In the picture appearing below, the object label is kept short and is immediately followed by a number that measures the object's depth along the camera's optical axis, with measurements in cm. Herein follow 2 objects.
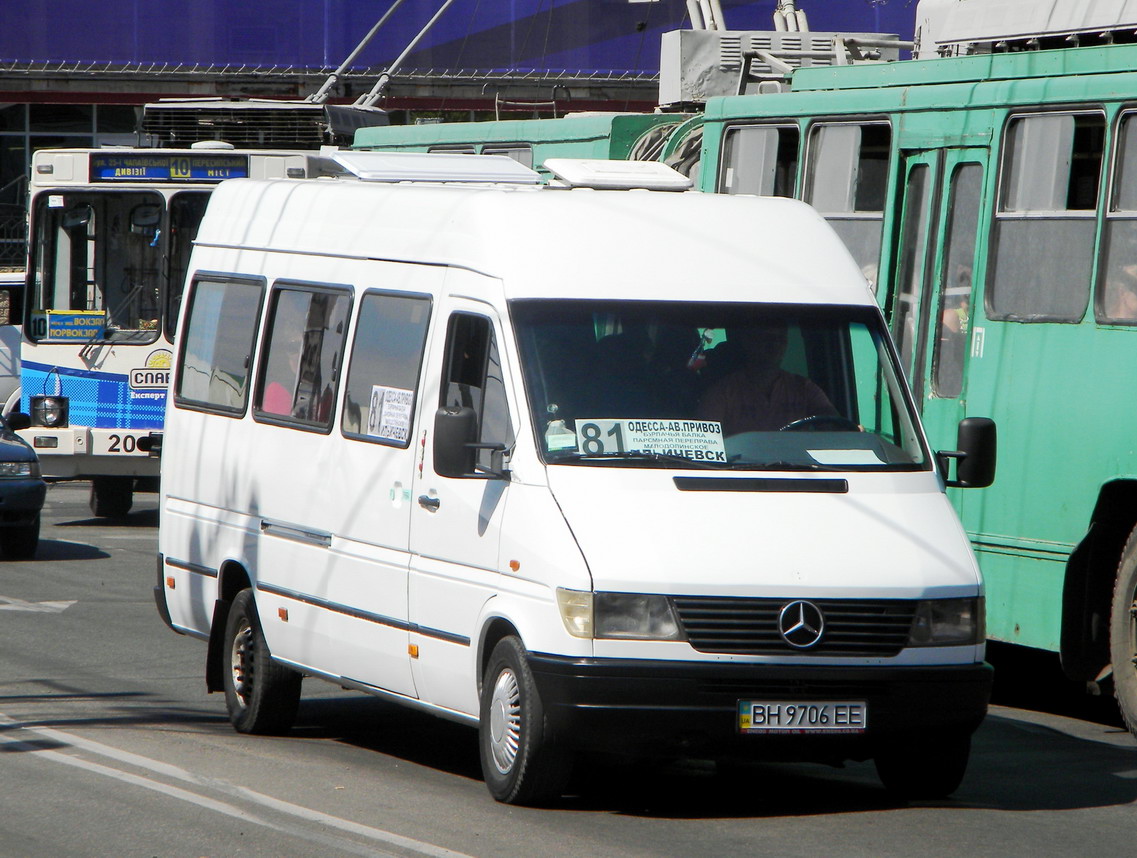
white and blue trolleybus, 3803
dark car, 3284
